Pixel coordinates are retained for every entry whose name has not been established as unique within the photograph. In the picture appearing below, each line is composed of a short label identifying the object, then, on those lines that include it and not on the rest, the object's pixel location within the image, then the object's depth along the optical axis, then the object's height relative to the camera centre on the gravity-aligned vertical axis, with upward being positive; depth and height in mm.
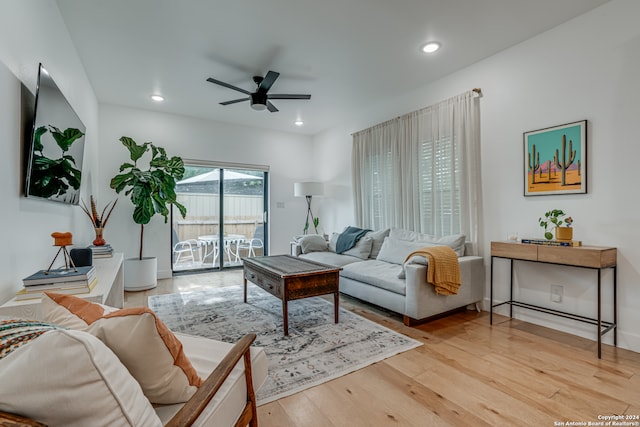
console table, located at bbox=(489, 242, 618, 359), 2326 -354
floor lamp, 5664 +472
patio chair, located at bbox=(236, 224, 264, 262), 6133 -574
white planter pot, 4328 -850
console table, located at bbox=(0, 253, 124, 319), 1443 -467
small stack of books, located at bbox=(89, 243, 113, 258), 3314 -411
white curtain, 3521 +593
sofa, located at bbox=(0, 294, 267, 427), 541 -354
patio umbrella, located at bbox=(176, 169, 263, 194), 5581 +593
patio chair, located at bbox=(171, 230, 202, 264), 5465 -651
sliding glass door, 5559 -71
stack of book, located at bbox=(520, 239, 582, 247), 2543 -233
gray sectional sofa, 2908 -637
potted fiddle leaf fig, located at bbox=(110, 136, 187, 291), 4254 +294
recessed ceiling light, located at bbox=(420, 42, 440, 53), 3104 +1729
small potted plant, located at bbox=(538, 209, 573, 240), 2631 -82
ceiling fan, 3625 +1442
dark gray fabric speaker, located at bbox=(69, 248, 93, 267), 2477 -343
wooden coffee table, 2764 -623
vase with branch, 3529 -75
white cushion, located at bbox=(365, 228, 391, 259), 4309 -375
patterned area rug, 2125 -1075
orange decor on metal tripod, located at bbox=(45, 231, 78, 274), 1777 -150
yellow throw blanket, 2879 -517
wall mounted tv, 1828 +461
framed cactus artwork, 2691 +514
